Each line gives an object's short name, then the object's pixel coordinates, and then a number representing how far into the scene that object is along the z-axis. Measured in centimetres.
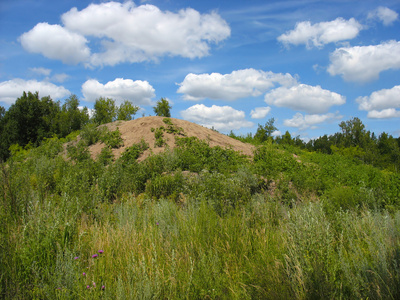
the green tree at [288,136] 3378
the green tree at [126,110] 3867
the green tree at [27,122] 3488
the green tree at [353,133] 5306
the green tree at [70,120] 3306
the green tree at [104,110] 3881
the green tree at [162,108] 2917
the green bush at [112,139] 1252
